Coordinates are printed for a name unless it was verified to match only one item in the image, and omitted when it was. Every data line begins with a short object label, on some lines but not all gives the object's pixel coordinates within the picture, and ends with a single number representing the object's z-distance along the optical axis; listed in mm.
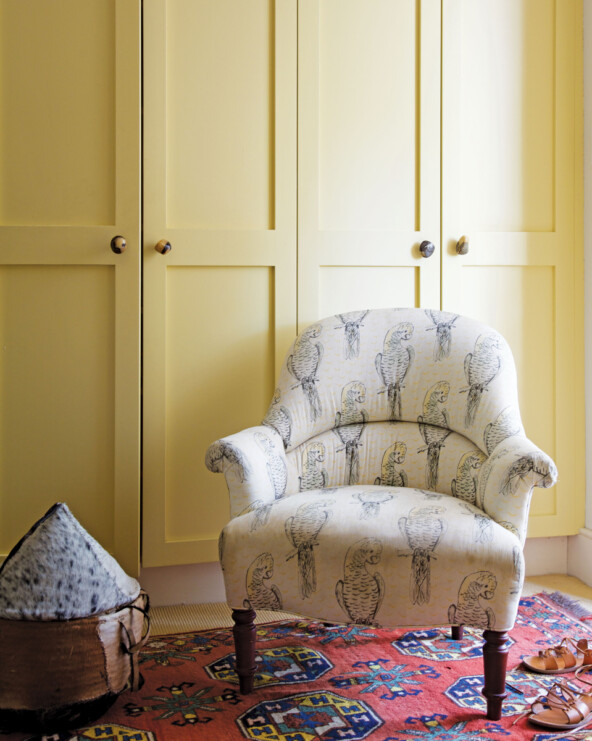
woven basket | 1418
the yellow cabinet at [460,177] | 2232
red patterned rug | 1418
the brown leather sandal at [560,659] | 1668
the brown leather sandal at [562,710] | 1433
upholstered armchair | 1423
